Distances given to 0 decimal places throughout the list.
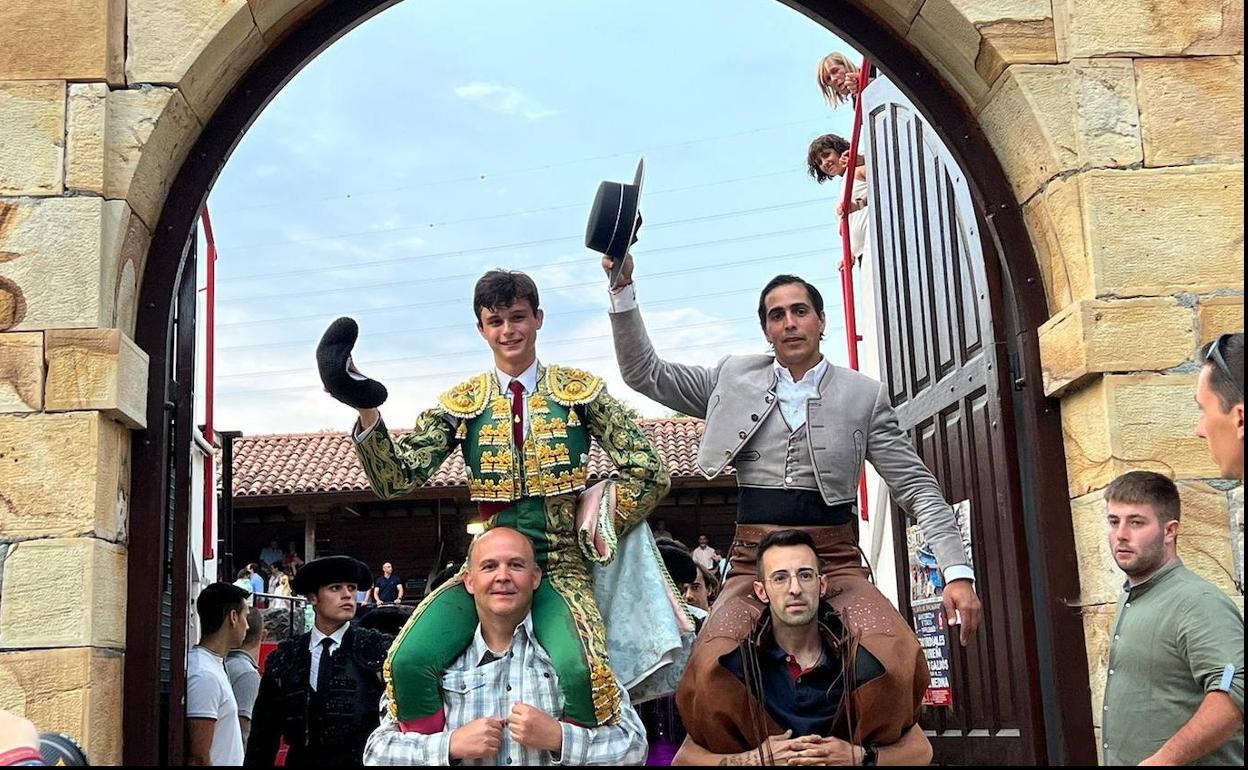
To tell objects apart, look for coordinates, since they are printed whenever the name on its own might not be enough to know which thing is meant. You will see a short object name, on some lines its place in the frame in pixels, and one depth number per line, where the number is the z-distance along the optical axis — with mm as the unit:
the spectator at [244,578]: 14039
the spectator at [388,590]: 17250
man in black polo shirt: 3633
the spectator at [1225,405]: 2854
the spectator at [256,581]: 15769
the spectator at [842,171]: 7543
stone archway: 3660
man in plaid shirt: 3459
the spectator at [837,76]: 8770
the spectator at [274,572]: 16923
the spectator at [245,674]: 5863
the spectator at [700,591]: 6676
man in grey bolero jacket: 4062
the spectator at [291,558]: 19156
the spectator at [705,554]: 16891
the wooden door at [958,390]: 4192
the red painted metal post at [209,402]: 7461
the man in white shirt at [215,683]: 4746
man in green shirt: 3023
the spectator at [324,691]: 4711
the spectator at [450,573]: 4204
